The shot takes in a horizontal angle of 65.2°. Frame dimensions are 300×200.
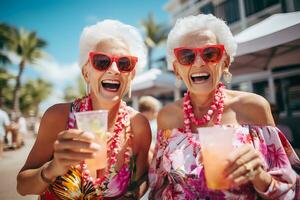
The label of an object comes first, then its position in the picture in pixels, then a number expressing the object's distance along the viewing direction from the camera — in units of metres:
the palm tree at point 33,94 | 43.46
